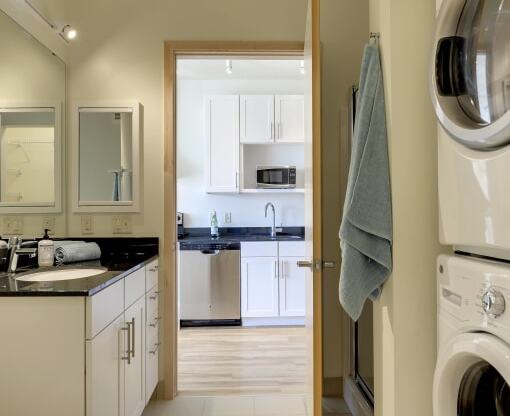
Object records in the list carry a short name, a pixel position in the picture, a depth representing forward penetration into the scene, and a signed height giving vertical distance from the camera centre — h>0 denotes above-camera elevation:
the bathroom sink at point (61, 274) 1.68 -0.29
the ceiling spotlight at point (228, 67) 3.57 +1.52
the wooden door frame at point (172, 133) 2.29 +0.53
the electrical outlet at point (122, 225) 2.32 -0.07
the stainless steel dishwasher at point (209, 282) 3.56 -0.68
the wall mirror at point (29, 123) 1.80 +0.52
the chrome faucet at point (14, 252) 1.68 -0.18
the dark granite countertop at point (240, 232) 4.06 -0.22
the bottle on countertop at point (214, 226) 4.04 -0.14
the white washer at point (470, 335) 0.77 -0.29
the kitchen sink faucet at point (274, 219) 4.05 -0.06
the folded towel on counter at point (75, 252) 1.91 -0.21
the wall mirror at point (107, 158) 2.30 +0.37
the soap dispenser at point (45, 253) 1.85 -0.20
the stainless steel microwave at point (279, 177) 4.02 +0.41
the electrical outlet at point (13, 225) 1.85 -0.05
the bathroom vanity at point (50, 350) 1.28 -0.49
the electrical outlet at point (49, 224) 2.15 -0.06
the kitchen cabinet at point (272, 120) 3.88 +1.03
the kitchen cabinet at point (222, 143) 3.87 +0.78
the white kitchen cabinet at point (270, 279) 3.58 -0.66
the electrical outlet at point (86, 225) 2.31 -0.07
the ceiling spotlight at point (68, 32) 2.19 +1.14
